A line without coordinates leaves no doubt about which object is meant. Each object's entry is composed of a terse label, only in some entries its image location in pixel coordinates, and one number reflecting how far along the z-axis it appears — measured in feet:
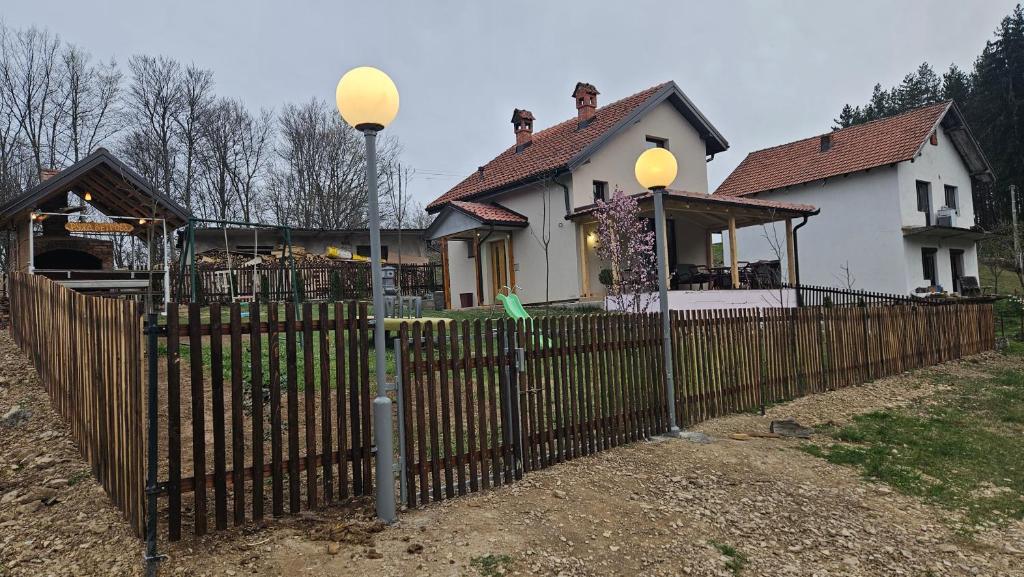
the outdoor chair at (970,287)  69.97
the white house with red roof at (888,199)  63.57
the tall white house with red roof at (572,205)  52.54
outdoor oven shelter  34.73
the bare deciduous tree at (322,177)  102.83
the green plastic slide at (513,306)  32.73
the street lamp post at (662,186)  18.42
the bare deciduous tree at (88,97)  79.46
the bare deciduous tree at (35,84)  75.66
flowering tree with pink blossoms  43.11
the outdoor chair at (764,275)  52.75
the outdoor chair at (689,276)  50.12
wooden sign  36.65
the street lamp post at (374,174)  11.22
